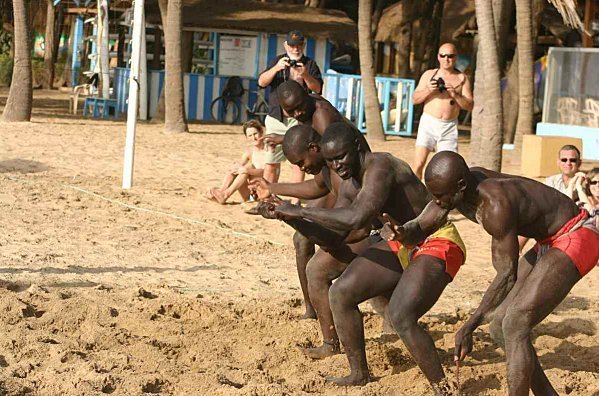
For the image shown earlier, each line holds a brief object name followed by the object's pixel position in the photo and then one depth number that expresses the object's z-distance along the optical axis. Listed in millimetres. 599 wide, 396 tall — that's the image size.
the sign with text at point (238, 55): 24516
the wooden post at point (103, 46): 23188
